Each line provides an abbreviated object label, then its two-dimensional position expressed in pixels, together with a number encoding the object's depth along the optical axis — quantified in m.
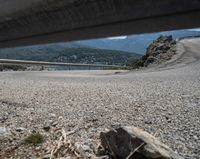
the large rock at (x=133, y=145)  1.39
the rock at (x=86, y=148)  1.68
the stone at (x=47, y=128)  2.07
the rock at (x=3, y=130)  2.00
